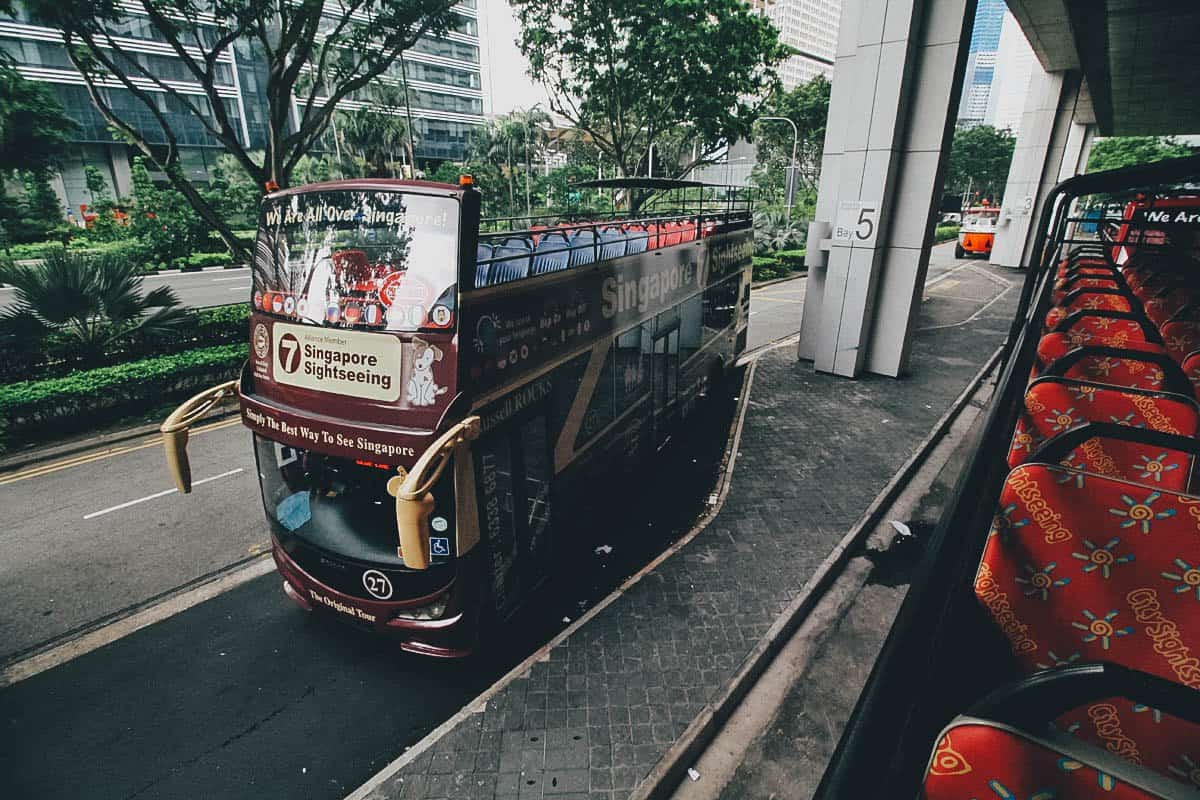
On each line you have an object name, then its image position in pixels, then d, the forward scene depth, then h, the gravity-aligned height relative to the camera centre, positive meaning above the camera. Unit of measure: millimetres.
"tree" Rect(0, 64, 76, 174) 22500 +2702
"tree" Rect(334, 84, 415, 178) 43656 +5371
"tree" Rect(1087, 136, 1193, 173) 52375 +6792
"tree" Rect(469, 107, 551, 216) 44875 +5133
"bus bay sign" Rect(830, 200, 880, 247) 11555 -125
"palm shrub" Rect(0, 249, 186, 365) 9688 -1891
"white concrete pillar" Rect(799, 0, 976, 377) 10570 +839
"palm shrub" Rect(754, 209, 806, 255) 29203 -843
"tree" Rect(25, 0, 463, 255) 10273 +2866
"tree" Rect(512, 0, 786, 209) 18516 +4950
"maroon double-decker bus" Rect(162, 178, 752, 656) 4340 -1598
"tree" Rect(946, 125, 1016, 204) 60000 +6592
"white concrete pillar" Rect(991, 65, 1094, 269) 24973 +2803
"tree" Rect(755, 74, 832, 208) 42688 +6100
